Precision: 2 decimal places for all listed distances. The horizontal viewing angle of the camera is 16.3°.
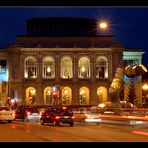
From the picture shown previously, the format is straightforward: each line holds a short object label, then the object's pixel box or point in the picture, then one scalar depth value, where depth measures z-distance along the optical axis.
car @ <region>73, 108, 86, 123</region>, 50.97
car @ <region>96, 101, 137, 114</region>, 60.11
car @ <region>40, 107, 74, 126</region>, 42.06
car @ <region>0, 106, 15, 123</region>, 48.62
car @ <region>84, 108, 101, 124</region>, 47.17
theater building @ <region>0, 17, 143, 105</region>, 131.00
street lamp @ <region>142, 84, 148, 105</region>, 131.88
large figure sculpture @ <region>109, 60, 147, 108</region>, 50.61
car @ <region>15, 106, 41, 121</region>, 56.25
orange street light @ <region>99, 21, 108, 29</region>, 32.68
